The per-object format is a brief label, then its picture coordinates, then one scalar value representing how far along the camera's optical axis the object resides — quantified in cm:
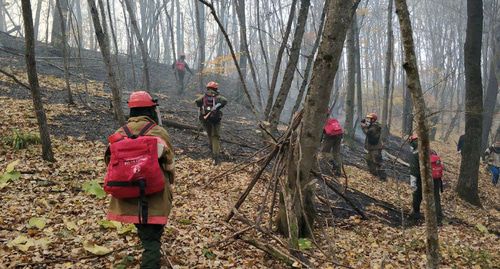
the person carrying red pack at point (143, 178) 358
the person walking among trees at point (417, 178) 789
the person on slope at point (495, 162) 1366
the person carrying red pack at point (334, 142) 1071
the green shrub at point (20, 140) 789
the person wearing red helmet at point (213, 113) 952
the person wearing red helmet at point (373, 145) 1147
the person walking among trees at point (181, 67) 1978
